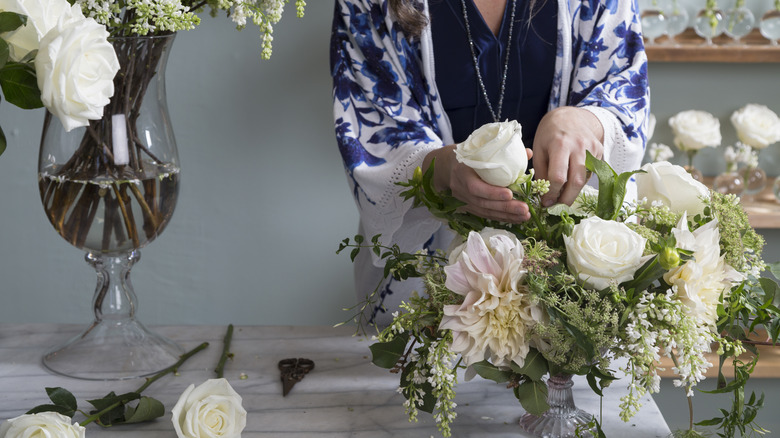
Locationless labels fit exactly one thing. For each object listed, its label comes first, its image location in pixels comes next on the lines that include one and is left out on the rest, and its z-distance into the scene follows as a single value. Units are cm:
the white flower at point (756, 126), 175
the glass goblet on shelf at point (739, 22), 175
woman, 106
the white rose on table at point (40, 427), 69
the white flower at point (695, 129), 175
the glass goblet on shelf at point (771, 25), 175
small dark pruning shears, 90
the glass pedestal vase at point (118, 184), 87
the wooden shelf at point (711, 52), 170
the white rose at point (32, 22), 62
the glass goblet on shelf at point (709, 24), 175
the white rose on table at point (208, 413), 74
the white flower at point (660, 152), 178
